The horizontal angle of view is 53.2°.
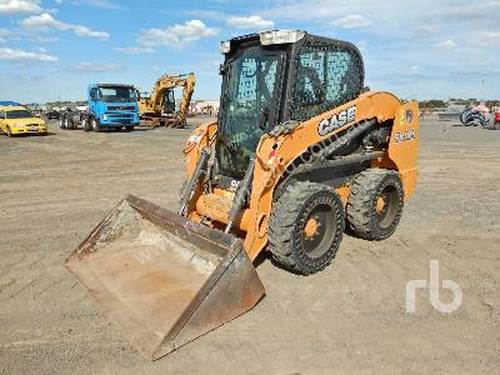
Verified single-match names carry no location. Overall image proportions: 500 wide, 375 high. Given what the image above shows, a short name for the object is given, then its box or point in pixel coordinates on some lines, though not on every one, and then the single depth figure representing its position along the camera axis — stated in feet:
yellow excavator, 95.20
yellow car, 83.51
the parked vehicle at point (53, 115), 171.01
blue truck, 88.58
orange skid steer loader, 14.05
